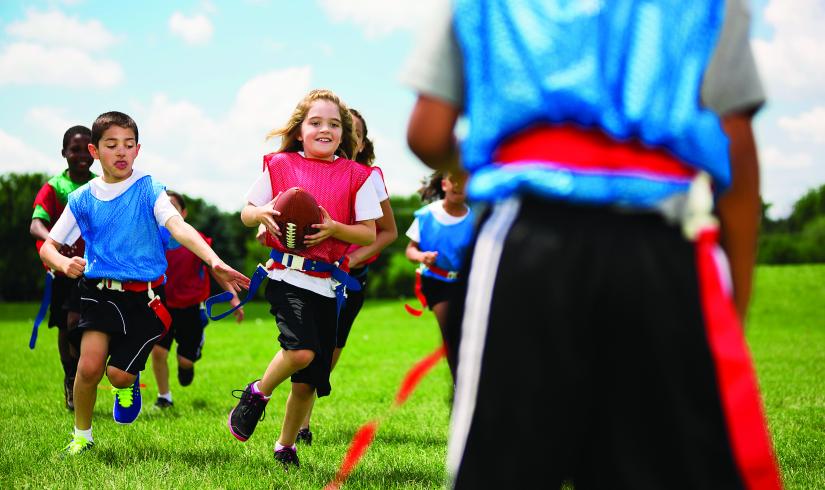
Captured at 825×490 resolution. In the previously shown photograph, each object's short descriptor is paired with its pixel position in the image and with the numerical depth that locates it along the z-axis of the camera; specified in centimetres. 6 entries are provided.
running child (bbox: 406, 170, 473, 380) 711
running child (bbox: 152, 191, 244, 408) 862
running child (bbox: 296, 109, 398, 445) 583
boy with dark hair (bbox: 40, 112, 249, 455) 550
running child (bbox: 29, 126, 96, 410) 760
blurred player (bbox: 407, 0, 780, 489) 165
